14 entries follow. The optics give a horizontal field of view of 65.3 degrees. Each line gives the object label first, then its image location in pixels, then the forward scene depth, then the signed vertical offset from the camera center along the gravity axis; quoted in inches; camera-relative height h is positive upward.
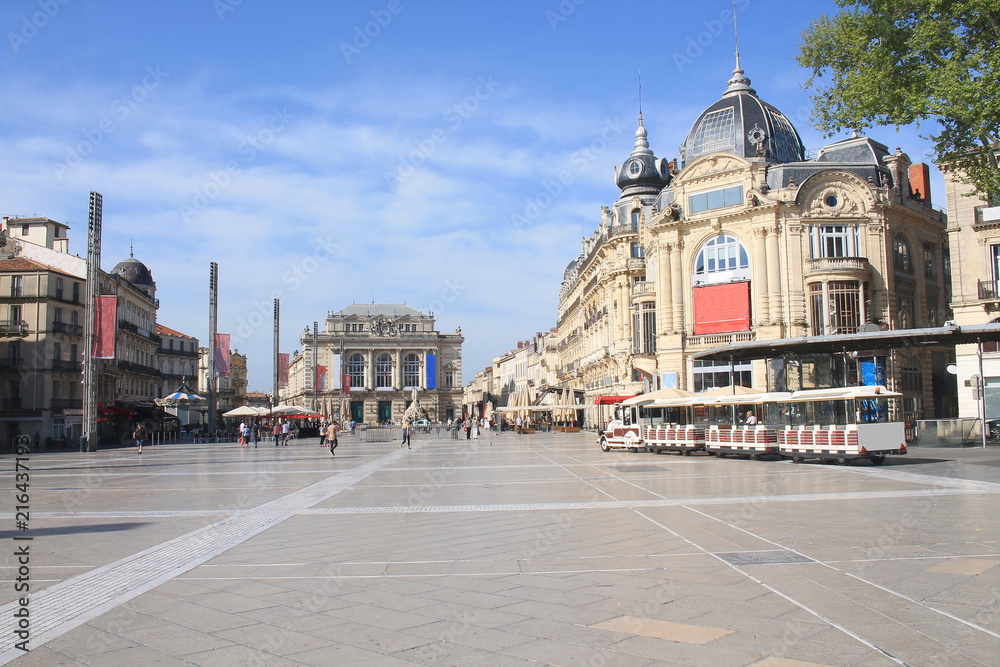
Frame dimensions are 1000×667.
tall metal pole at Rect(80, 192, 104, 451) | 1563.7 +160.7
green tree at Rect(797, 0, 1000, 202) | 663.8 +292.3
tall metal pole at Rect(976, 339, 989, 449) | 1122.7 -14.7
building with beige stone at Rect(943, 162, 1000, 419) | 1357.0 +190.4
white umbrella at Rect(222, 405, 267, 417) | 2097.3 -34.3
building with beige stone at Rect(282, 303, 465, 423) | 4547.2 +201.4
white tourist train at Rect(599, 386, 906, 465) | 927.0 -46.2
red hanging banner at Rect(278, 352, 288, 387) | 2496.7 +104.3
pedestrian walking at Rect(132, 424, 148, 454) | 1457.9 -64.1
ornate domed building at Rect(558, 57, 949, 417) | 1740.9 +319.3
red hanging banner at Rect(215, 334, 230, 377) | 1999.3 +117.5
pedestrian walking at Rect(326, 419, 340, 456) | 1293.1 -60.1
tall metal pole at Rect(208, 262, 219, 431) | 1980.8 +224.8
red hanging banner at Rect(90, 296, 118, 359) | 1515.7 +145.2
